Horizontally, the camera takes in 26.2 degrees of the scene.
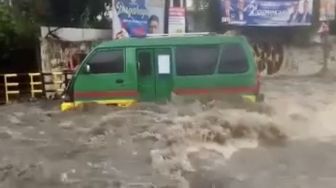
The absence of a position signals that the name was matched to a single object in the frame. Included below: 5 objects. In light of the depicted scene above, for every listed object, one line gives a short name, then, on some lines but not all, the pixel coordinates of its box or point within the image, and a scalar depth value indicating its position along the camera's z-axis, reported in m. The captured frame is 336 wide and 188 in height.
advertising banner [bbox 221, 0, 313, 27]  25.47
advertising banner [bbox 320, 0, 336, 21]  25.03
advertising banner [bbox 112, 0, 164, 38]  23.05
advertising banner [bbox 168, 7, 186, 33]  24.05
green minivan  12.63
